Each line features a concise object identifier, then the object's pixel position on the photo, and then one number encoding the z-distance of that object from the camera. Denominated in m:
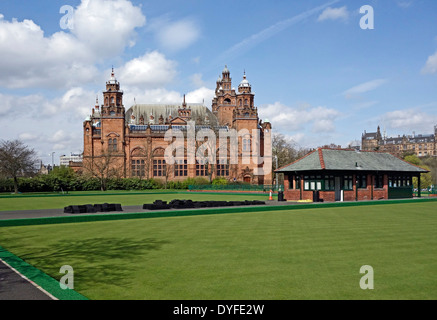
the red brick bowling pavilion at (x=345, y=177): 36.53
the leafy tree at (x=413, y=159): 83.50
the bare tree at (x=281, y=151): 88.38
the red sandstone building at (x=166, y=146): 77.00
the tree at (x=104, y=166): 74.00
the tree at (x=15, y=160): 58.38
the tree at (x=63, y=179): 64.88
